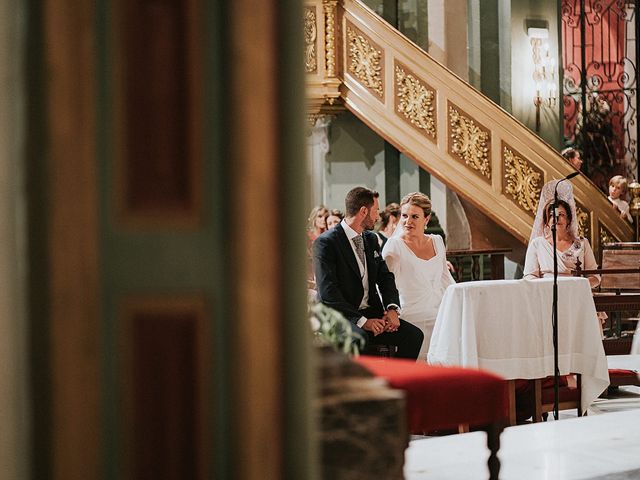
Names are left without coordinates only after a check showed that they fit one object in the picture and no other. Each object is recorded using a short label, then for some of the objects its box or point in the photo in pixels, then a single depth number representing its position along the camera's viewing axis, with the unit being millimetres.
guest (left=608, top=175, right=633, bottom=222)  10883
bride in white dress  7066
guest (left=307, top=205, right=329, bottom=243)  9491
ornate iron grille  14883
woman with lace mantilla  7699
